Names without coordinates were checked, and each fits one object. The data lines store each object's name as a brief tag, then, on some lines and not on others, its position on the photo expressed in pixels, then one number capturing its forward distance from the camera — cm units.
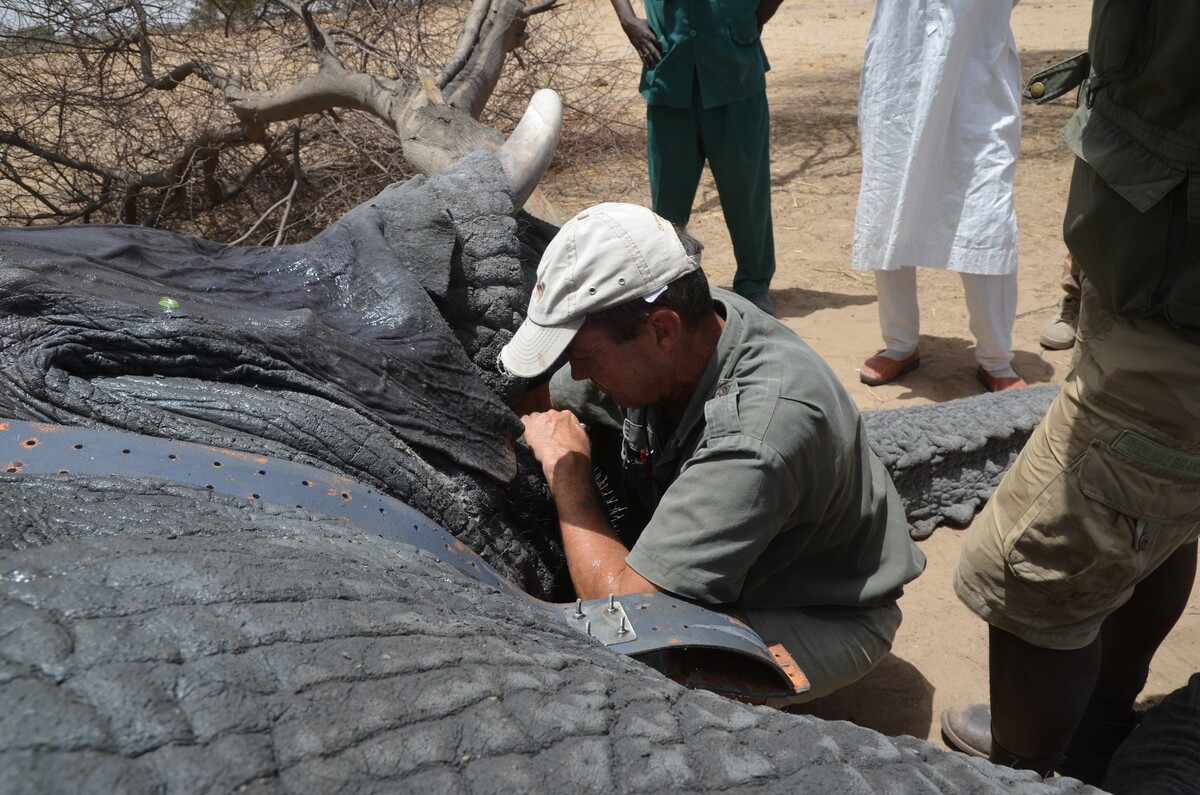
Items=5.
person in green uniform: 450
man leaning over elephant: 186
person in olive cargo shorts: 169
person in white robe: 375
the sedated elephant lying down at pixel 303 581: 82
